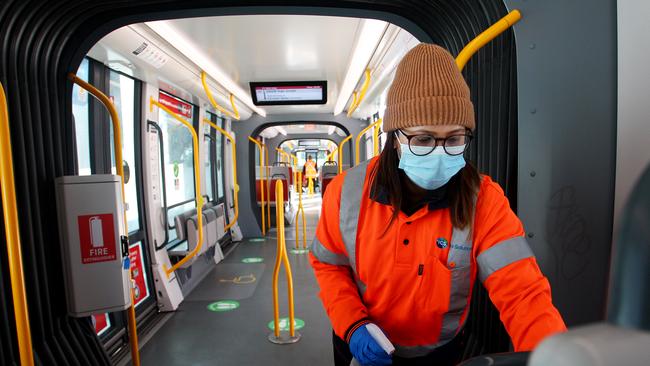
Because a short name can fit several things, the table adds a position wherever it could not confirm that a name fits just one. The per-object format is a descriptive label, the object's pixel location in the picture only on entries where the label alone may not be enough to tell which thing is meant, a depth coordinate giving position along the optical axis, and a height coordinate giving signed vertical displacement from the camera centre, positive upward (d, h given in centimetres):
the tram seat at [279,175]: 919 -17
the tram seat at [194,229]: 495 -81
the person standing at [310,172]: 1839 -24
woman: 118 -24
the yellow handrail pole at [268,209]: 816 -90
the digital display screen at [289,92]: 489 +104
